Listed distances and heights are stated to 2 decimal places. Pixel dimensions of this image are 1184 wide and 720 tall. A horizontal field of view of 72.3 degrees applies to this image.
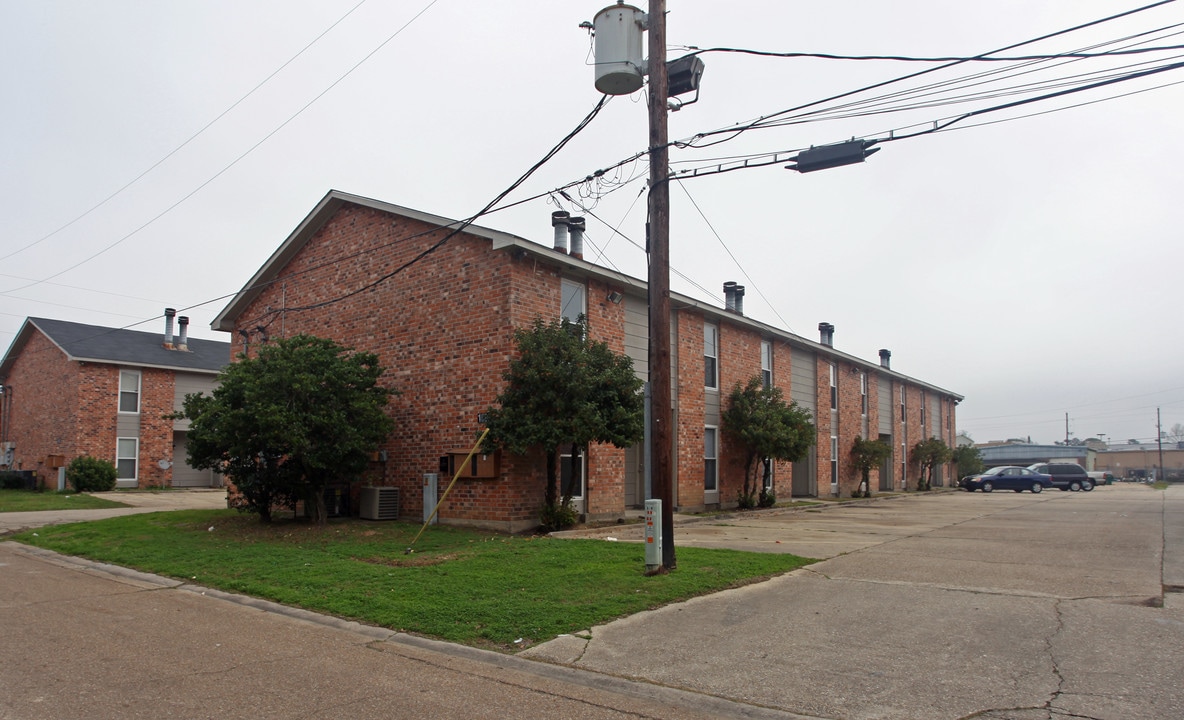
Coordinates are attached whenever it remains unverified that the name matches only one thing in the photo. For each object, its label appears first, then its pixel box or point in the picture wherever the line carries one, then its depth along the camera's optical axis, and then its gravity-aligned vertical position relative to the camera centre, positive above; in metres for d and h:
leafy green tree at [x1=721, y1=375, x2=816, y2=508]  22.20 +0.39
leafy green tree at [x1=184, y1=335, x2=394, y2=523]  14.49 +0.32
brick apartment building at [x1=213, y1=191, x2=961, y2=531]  15.73 +2.60
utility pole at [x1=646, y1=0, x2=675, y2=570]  10.28 +2.08
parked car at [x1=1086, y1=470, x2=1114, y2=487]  57.20 -2.56
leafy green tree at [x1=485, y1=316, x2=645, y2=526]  14.29 +0.75
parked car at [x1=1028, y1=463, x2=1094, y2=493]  43.66 -1.83
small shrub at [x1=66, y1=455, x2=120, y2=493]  27.44 -1.24
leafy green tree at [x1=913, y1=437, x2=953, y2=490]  38.69 -0.57
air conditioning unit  16.75 -1.33
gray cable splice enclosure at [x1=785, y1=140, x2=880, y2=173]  10.04 +3.59
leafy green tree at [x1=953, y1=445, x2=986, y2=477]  42.91 -0.95
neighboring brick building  28.92 +1.48
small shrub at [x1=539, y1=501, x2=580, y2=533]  15.09 -1.45
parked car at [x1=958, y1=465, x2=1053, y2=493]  41.16 -1.95
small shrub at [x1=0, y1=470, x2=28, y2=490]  29.14 -1.58
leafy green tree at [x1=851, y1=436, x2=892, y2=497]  30.81 -0.55
